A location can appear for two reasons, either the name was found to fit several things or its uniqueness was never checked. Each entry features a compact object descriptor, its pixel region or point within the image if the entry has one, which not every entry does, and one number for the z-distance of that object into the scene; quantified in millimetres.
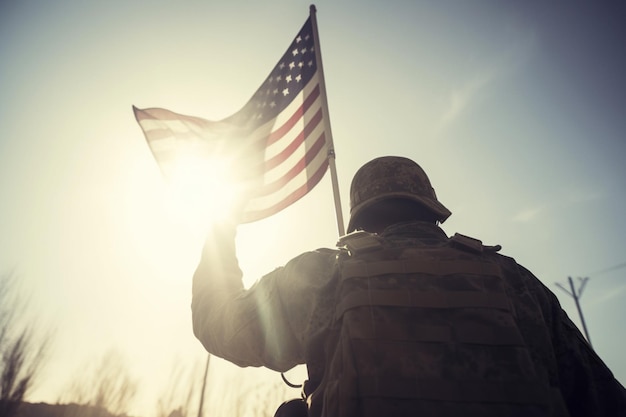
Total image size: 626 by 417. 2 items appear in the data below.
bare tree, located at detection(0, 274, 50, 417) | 18719
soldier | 1277
